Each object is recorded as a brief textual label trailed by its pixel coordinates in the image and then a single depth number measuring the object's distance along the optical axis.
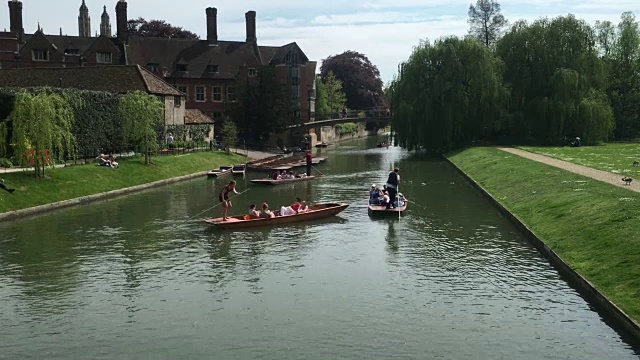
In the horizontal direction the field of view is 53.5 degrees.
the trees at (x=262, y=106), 80.56
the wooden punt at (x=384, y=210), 31.80
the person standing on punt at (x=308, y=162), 52.59
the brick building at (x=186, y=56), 87.44
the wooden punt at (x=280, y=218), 28.38
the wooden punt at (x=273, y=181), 46.73
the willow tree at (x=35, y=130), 36.56
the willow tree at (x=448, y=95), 65.69
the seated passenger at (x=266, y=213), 29.59
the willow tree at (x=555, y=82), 65.25
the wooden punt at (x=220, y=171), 53.84
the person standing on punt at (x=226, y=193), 30.70
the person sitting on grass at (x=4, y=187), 32.79
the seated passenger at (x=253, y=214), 29.28
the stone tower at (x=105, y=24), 164.62
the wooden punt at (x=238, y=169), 55.12
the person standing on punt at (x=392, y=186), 32.78
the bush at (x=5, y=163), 40.41
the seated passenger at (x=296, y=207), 30.95
